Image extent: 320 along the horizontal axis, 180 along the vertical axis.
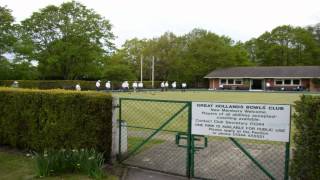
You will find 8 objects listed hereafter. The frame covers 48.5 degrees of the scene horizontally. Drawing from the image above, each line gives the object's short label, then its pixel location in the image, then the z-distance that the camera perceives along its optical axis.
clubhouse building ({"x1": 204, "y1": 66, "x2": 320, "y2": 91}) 62.28
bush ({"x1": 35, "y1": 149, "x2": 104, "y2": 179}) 6.73
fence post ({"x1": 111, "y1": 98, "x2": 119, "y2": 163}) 7.77
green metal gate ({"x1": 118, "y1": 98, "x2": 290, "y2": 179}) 6.98
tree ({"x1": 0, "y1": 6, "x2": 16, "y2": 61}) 39.56
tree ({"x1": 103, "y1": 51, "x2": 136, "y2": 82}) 57.91
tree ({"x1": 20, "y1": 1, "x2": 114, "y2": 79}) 50.59
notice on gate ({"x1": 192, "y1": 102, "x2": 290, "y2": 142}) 5.96
